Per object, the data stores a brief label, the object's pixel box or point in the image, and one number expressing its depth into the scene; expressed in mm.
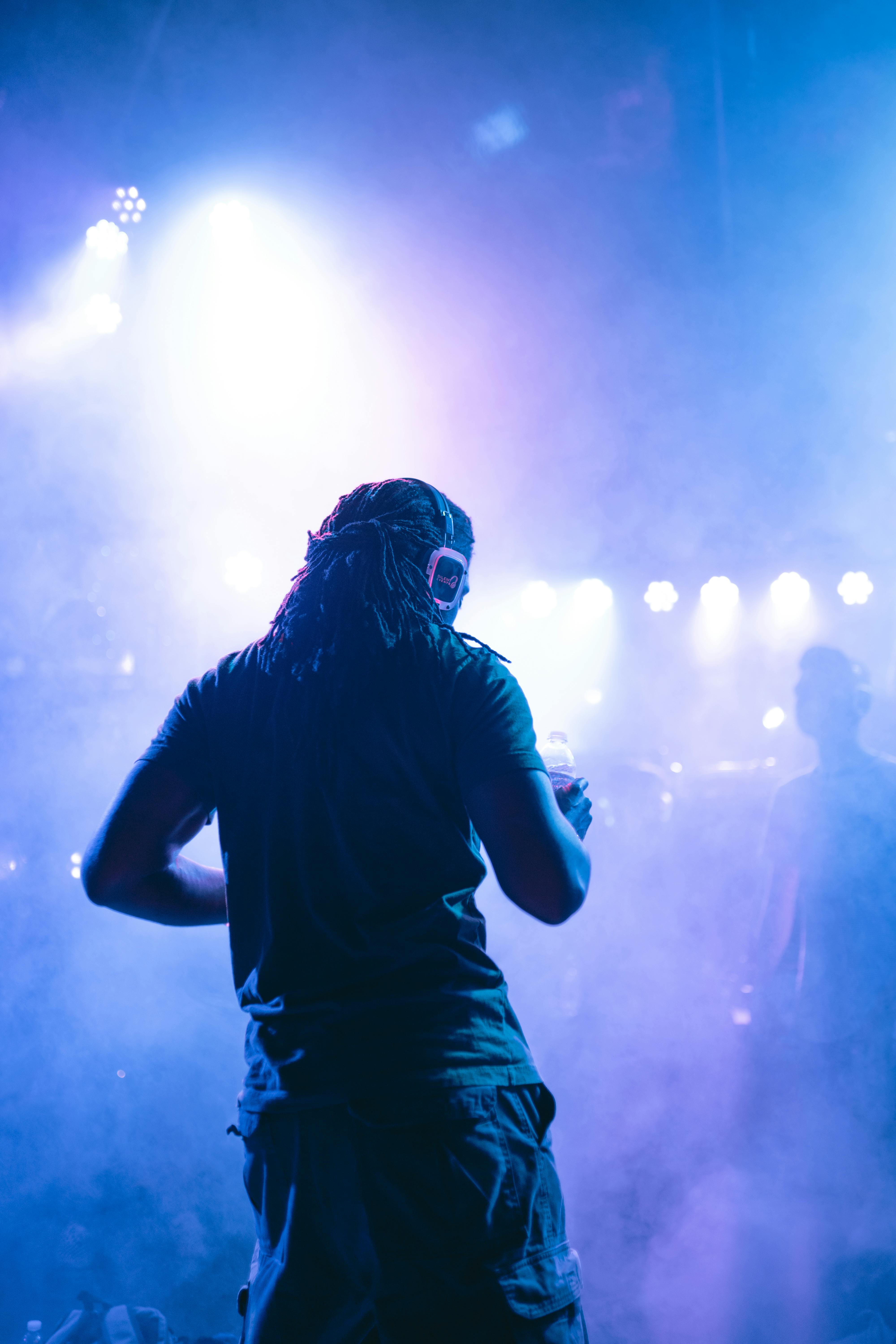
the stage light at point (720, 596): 6809
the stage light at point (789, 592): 6207
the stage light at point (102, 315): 3723
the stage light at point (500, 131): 3648
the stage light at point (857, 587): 4035
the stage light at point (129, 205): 3693
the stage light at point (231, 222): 3922
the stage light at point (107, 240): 3707
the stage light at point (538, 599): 6152
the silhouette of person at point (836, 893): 2877
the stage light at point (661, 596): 6734
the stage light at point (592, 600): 7141
